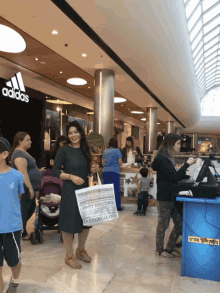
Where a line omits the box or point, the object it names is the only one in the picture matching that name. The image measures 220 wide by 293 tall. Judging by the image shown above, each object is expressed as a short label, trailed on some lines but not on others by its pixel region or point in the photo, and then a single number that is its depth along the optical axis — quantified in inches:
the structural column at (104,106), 362.3
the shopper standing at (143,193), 253.0
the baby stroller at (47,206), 164.7
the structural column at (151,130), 692.1
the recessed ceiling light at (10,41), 270.7
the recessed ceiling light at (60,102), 492.1
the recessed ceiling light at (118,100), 611.8
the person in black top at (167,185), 138.6
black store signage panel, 375.2
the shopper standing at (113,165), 257.4
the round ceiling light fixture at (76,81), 452.0
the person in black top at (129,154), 292.3
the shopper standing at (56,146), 183.9
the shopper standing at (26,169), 145.9
